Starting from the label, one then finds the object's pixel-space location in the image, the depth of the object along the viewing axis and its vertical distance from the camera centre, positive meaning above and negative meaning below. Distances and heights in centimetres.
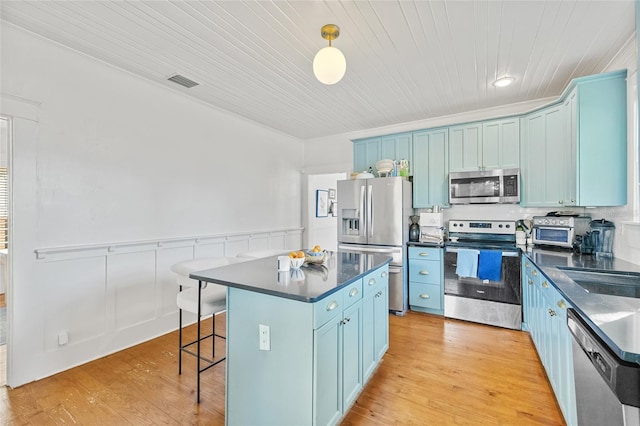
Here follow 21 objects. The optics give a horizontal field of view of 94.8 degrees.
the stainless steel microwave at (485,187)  353 +32
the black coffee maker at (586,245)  275 -30
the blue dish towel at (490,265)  326 -58
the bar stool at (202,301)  209 -65
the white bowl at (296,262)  210 -36
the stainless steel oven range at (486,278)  325 -75
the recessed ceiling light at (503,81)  300 +137
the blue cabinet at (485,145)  355 +85
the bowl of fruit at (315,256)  232 -34
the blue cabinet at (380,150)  423 +94
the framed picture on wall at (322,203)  647 +23
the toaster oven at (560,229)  297 -17
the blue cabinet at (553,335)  164 -84
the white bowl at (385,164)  411 +68
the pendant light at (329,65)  186 +94
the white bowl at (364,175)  414 +53
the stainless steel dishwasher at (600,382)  93 -62
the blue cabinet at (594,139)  238 +63
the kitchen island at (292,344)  150 -73
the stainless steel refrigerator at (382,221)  380 -11
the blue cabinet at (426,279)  368 -85
